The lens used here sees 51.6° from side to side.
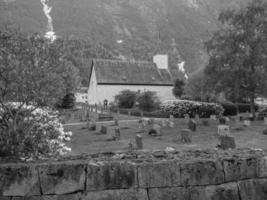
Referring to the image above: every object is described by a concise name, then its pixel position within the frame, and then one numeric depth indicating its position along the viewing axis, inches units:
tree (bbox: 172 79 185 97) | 1859.0
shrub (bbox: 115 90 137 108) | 1478.8
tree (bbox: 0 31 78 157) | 237.6
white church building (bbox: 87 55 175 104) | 1836.9
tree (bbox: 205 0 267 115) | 756.0
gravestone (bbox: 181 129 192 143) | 481.7
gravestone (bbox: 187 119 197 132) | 624.7
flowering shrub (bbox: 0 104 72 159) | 208.0
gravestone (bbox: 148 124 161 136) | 584.1
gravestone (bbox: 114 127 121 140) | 549.9
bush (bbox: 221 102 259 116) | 1171.9
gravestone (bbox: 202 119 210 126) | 730.2
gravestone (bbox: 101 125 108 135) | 645.5
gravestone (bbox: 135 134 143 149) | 427.8
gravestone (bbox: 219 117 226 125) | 742.7
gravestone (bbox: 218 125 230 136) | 450.0
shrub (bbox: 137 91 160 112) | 1338.6
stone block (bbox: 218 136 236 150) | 331.6
